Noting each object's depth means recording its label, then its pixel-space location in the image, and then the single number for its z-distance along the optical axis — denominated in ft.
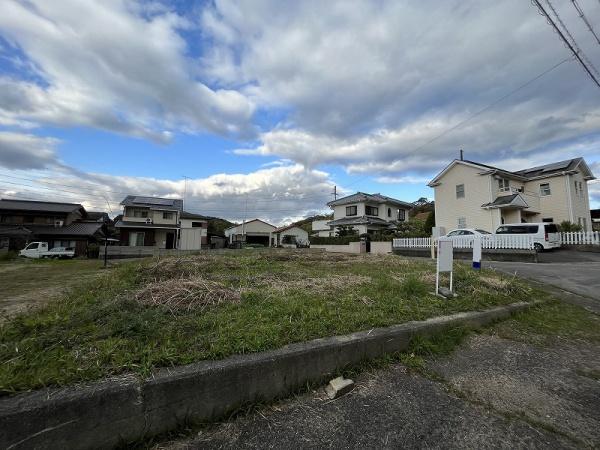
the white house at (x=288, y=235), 148.97
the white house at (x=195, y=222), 125.80
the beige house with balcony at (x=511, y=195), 63.26
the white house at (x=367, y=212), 94.53
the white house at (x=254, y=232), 152.56
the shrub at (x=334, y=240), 80.78
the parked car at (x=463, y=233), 49.29
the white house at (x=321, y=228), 118.01
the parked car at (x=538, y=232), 43.48
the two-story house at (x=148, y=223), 99.40
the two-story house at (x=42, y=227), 79.92
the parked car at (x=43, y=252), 69.05
